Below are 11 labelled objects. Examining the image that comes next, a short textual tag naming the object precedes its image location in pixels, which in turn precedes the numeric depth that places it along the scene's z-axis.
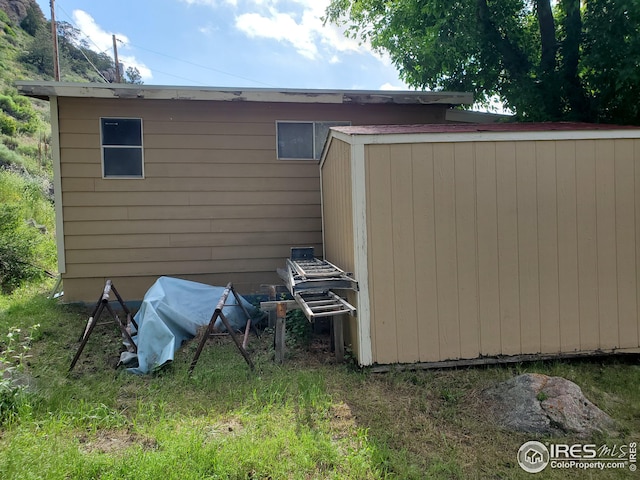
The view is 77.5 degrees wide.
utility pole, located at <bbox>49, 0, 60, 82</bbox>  16.22
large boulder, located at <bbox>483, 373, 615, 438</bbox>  2.67
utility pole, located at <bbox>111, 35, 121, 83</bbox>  18.47
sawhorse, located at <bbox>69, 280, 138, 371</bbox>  3.71
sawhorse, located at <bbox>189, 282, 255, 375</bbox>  3.51
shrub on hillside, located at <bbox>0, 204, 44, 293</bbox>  6.98
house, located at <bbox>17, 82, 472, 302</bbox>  5.66
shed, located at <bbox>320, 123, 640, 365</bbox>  3.61
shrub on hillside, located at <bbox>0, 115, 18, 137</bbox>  16.88
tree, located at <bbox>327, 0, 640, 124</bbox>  5.59
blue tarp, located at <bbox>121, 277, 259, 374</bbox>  3.87
